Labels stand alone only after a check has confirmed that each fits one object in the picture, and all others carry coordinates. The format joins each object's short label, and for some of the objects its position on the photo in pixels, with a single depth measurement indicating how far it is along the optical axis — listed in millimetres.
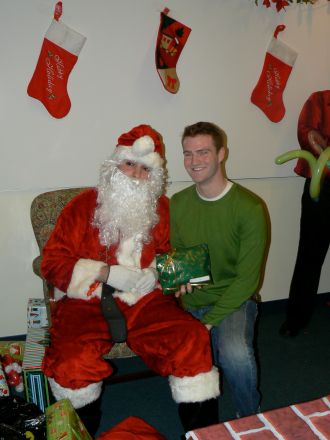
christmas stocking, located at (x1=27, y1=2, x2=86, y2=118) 2537
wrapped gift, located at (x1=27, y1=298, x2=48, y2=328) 2564
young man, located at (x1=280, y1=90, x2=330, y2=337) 2893
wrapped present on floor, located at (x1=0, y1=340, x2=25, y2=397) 2443
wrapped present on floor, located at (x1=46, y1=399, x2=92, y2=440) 1530
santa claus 1799
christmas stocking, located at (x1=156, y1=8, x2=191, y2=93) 2719
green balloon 2650
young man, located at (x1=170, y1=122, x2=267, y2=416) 1944
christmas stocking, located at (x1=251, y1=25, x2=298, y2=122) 3057
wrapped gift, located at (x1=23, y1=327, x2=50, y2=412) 2139
